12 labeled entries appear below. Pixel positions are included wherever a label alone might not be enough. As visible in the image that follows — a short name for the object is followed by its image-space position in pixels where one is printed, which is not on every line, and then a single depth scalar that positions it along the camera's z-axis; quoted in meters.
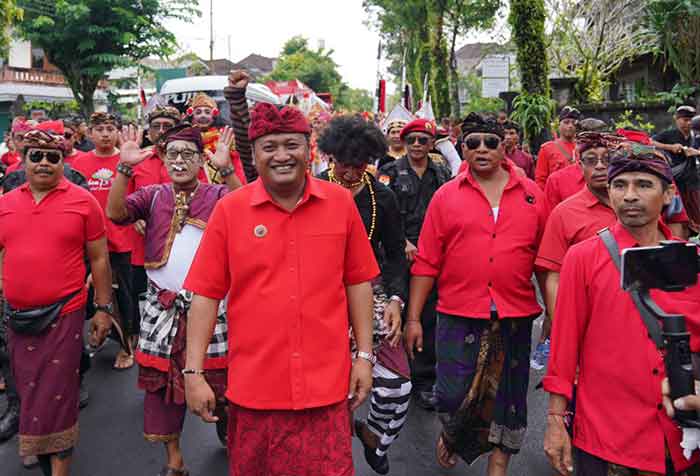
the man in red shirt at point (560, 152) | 7.41
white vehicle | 19.20
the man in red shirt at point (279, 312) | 2.75
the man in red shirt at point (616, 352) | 2.55
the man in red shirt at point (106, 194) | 6.23
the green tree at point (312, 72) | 64.62
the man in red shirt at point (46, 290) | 3.87
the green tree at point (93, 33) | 24.92
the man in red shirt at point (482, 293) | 3.78
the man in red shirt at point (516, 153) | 8.29
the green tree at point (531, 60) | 12.48
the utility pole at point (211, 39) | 34.59
